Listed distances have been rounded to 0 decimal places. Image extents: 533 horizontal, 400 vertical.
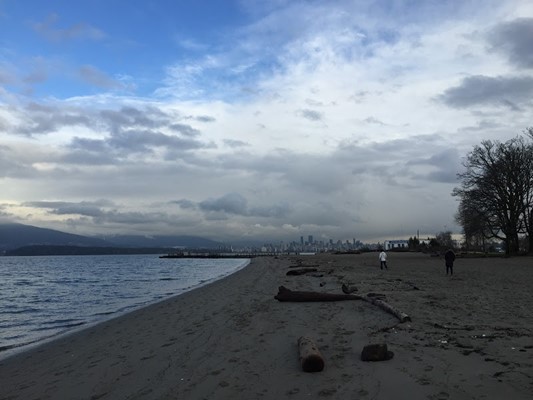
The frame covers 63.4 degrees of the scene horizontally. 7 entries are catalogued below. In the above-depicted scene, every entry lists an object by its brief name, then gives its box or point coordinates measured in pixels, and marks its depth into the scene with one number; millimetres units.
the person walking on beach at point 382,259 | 37372
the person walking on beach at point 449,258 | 28030
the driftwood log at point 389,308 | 10266
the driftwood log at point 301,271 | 37531
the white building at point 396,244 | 191750
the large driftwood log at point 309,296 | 15591
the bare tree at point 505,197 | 55812
